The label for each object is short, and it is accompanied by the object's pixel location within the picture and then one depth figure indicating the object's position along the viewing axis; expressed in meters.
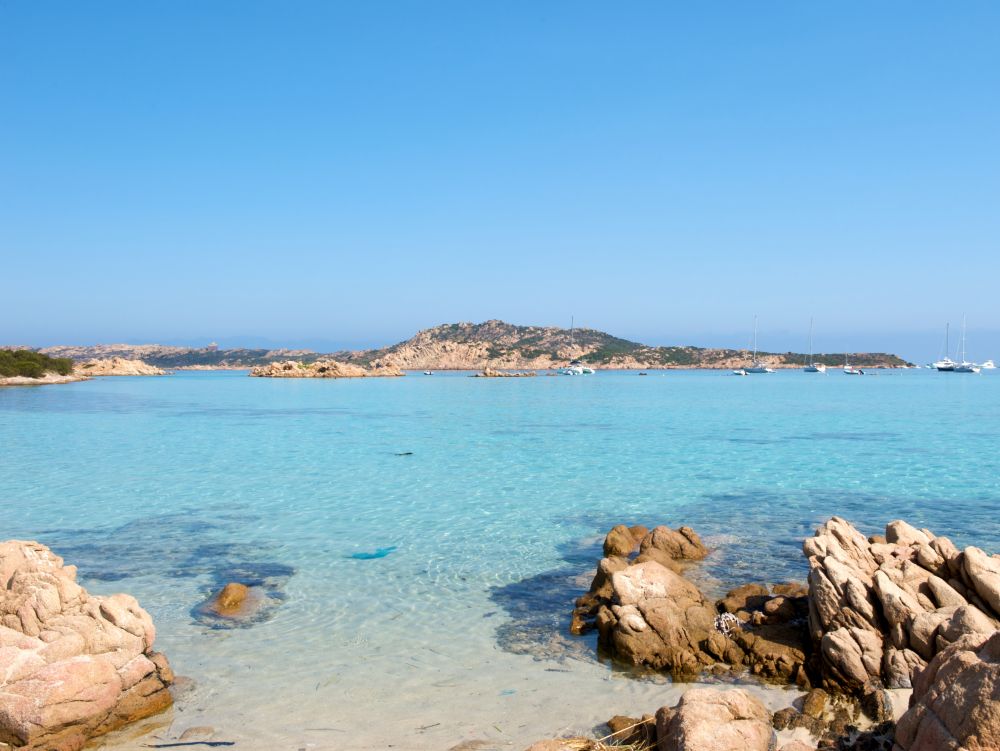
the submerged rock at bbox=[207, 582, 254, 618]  11.70
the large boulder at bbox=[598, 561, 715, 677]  9.46
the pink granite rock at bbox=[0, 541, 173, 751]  7.29
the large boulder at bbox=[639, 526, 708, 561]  14.27
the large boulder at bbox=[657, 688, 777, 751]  6.20
